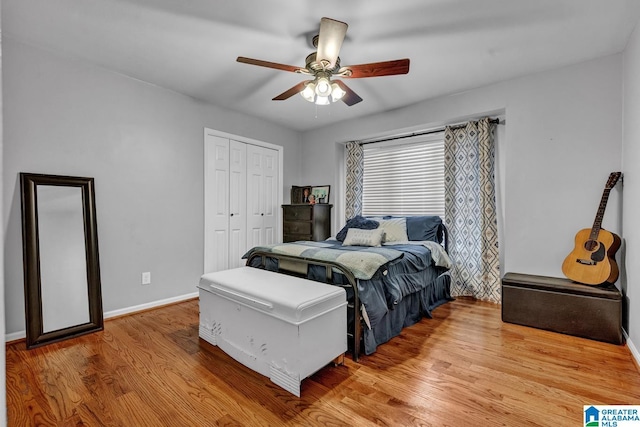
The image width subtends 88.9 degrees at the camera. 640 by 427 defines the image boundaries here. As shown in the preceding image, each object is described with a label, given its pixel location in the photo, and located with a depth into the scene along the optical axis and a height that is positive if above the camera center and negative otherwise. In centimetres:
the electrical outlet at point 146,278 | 343 -82
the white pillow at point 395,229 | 377 -35
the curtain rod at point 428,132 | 373 +88
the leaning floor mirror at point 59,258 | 260 -49
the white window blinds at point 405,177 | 420 +32
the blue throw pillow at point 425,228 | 384 -34
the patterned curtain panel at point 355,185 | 482 +22
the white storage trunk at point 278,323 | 197 -82
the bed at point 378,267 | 241 -58
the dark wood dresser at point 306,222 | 454 -32
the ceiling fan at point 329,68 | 222 +99
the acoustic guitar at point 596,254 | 270 -47
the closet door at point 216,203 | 401 -4
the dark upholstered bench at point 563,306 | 261 -92
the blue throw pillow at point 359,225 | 396 -31
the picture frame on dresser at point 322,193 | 498 +10
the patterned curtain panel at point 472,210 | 368 -13
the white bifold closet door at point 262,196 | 453 +6
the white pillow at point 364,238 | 348 -41
